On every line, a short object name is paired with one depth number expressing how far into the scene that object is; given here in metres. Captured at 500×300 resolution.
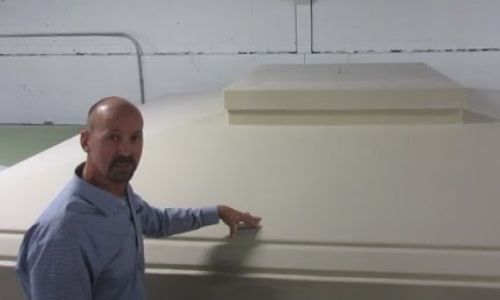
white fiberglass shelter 1.05
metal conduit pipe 3.04
